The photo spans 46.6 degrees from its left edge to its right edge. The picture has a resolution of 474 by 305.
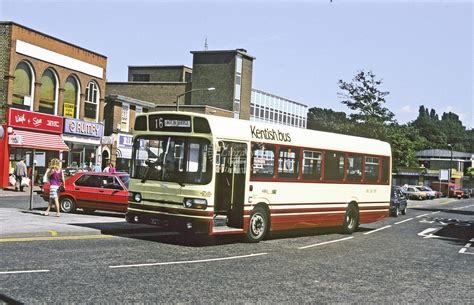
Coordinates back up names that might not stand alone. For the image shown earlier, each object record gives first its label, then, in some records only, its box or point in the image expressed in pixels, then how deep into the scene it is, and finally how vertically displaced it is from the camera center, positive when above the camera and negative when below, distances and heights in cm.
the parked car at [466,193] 8550 -272
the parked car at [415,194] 6264 -241
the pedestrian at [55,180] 1684 -83
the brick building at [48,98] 3353 +379
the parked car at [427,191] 6406 -205
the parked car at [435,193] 6531 -245
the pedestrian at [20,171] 3070 -111
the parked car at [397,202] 3083 -175
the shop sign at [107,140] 4352 +123
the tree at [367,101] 8083 +1029
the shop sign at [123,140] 4762 +146
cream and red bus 1276 -31
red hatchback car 1877 -128
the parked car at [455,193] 8106 -263
